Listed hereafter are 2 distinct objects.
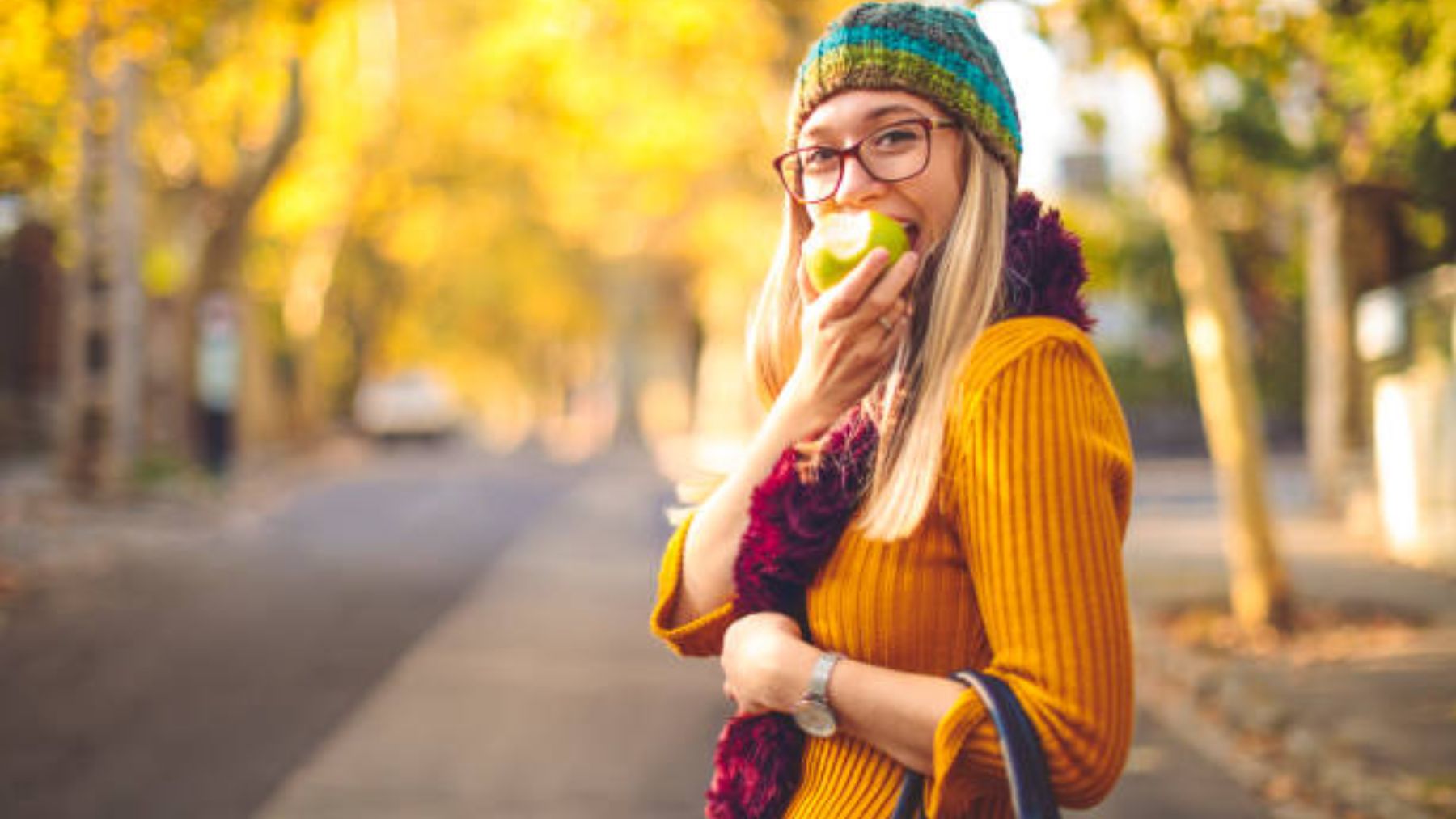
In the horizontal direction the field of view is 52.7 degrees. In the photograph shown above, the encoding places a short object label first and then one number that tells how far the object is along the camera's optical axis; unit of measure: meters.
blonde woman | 1.51
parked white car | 38.56
